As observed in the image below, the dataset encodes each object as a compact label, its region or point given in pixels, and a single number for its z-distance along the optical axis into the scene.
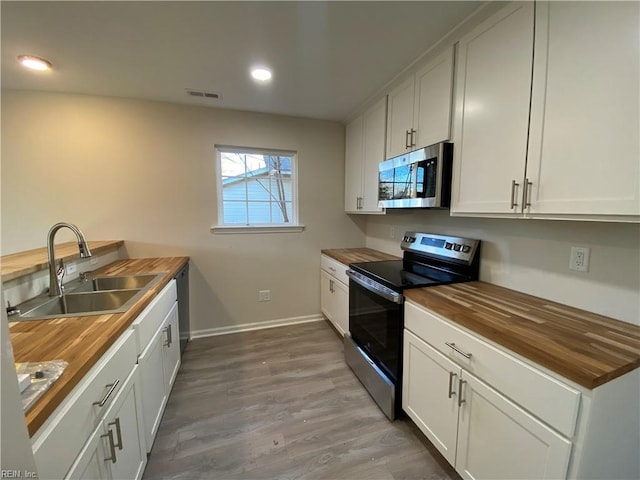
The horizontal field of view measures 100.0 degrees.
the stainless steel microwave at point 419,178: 1.68
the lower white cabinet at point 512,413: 0.85
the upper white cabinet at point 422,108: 1.67
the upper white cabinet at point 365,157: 2.42
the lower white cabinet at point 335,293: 2.53
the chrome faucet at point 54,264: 1.44
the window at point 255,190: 2.88
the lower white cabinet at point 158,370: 1.41
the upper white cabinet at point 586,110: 0.93
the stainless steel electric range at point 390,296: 1.68
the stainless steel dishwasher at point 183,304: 2.51
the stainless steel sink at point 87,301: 1.49
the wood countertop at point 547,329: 0.84
